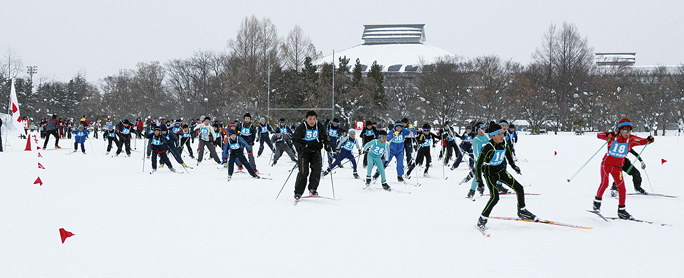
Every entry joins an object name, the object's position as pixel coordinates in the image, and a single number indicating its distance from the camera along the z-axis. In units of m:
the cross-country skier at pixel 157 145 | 13.56
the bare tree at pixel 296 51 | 51.19
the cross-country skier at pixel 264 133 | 17.83
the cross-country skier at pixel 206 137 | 16.20
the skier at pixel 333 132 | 15.46
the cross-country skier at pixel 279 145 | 16.06
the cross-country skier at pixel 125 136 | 19.30
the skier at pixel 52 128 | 22.58
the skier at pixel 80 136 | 20.81
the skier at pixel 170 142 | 13.81
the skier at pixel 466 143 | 14.48
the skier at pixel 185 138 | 18.11
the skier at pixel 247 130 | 15.47
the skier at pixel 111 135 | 19.81
